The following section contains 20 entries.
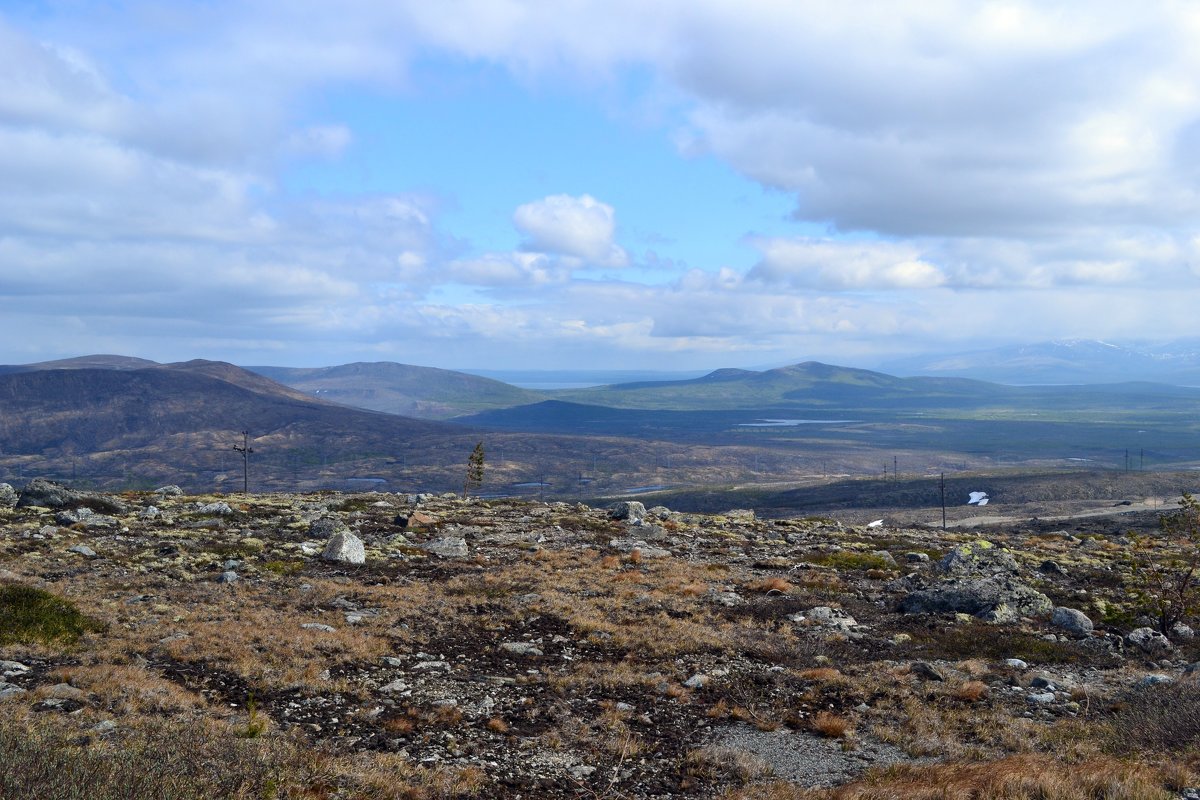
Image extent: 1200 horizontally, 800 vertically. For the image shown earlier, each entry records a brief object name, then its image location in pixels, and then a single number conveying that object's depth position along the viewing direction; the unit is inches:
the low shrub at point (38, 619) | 688.4
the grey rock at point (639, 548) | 1508.4
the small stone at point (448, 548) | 1403.8
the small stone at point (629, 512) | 2073.1
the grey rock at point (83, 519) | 1429.6
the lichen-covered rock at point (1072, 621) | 919.0
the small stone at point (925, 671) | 722.9
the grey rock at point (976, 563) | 1317.5
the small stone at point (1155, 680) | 678.8
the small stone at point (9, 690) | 544.4
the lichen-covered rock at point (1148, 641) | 846.5
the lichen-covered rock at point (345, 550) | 1269.7
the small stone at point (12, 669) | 596.7
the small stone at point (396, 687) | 660.6
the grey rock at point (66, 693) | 553.5
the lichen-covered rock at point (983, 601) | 996.6
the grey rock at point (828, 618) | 956.0
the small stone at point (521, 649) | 808.3
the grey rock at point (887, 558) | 1491.1
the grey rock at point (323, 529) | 1483.8
